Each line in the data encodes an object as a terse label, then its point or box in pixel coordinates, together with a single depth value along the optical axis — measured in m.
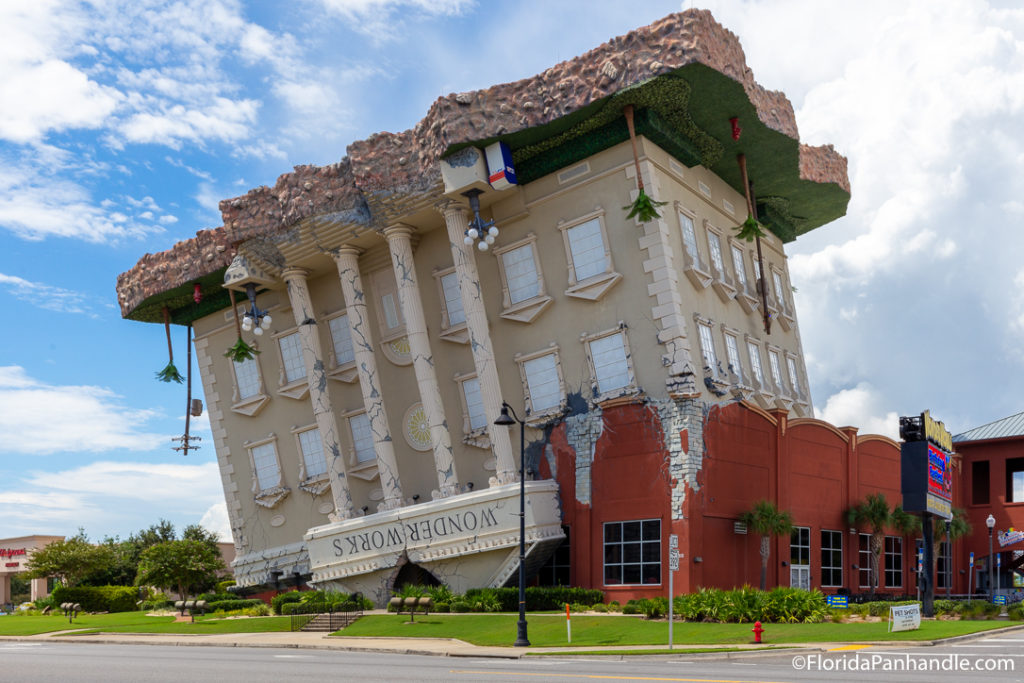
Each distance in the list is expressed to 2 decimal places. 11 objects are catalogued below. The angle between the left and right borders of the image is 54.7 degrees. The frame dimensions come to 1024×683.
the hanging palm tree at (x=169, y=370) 53.84
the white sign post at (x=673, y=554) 24.75
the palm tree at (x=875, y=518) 41.91
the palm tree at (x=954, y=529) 46.66
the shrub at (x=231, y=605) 46.81
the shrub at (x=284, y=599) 42.31
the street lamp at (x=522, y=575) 27.34
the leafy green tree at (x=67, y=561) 64.56
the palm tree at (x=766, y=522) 35.97
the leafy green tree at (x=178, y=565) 54.16
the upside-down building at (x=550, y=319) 35.56
